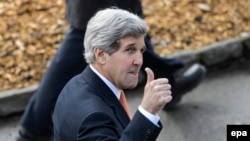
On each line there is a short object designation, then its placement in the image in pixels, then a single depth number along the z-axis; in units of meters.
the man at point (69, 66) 9.12
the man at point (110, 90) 5.71
